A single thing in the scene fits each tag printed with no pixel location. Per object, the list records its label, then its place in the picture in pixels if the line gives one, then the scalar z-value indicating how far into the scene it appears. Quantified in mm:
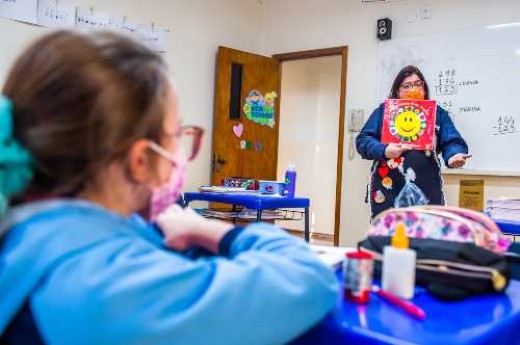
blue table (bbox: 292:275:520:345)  700
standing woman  3219
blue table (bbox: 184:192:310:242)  3344
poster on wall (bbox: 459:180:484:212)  4438
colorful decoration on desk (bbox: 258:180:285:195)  3792
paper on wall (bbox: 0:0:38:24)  4035
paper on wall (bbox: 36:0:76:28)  4211
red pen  795
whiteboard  4258
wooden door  5391
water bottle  3742
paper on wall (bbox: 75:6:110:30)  4441
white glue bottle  900
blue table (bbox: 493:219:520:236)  2150
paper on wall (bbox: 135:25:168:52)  4895
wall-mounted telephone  5125
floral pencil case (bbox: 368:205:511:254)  1036
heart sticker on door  5496
